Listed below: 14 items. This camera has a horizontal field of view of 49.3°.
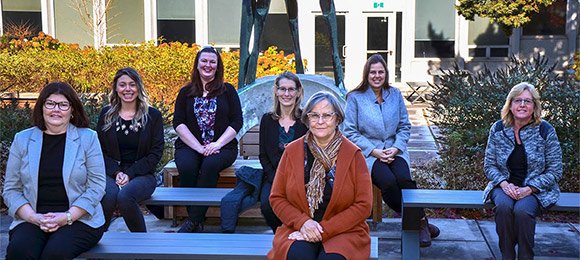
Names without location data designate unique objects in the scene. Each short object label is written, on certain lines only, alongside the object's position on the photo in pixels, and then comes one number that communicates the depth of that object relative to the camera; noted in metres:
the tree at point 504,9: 14.82
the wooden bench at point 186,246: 3.61
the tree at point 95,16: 17.03
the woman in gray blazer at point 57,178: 3.61
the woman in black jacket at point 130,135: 4.70
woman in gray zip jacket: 4.22
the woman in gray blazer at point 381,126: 4.91
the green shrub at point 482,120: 6.14
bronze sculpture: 6.77
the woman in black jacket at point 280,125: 4.73
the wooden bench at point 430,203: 4.43
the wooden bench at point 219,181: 5.45
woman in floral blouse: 5.12
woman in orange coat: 3.35
